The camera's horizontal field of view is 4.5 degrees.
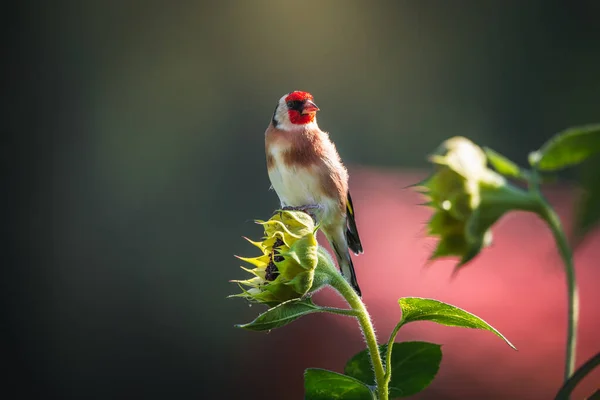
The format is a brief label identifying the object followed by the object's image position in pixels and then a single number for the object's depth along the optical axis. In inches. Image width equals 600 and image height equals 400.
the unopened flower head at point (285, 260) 142.7
